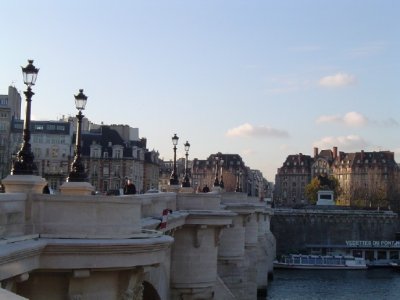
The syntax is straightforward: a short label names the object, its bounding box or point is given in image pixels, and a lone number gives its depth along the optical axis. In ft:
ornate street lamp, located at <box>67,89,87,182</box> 50.24
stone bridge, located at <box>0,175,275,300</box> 34.30
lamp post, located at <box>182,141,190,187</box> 120.37
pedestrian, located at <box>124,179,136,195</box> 71.41
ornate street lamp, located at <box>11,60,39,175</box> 40.40
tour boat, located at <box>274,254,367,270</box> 311.27
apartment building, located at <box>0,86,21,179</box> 260.21
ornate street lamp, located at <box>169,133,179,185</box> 108.78
